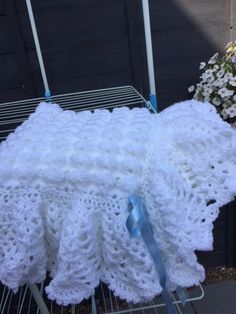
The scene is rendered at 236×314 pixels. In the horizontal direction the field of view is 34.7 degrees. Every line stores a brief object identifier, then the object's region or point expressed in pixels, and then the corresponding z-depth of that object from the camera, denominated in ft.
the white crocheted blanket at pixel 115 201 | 1.94
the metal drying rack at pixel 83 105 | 3.42
